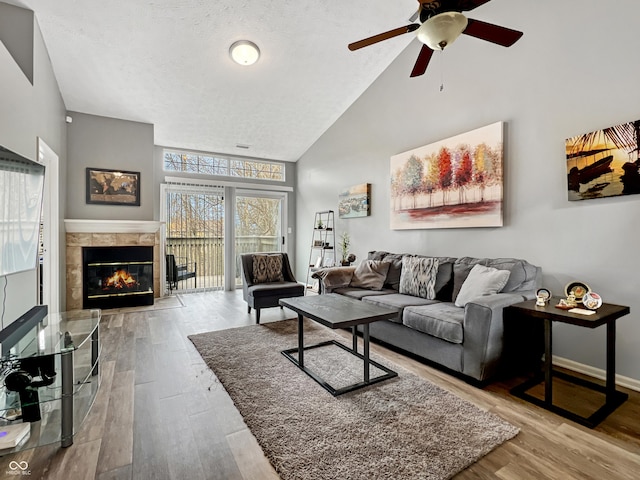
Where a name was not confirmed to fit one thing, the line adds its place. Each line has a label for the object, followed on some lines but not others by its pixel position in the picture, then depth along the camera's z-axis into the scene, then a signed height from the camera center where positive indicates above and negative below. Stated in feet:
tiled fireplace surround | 15.43 +0.14
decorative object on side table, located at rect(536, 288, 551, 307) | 7.71 -1.41
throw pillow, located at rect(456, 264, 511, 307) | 9.13 -1.26
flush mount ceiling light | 12.49 +7.27
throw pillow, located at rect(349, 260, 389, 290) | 12.90 -1.42
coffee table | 7.88 -1.94
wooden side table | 6.56 -2.43
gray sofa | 7.85 -2.18
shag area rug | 5.26 -3.56
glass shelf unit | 5.65 -2.68
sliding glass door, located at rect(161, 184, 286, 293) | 19.88 +0.62
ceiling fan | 6.43 +4.37
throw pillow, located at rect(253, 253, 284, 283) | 14.71 -1.30
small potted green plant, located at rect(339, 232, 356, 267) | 16.74 -0.59
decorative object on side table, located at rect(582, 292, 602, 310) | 7.09 -1.37
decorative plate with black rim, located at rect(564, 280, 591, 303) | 7.63 -1.22
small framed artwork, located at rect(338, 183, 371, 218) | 16.37 +1.99
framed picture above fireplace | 16.30 +2.72
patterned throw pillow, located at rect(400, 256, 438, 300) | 11.27 -1.34
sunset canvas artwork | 7.73 +1.87
